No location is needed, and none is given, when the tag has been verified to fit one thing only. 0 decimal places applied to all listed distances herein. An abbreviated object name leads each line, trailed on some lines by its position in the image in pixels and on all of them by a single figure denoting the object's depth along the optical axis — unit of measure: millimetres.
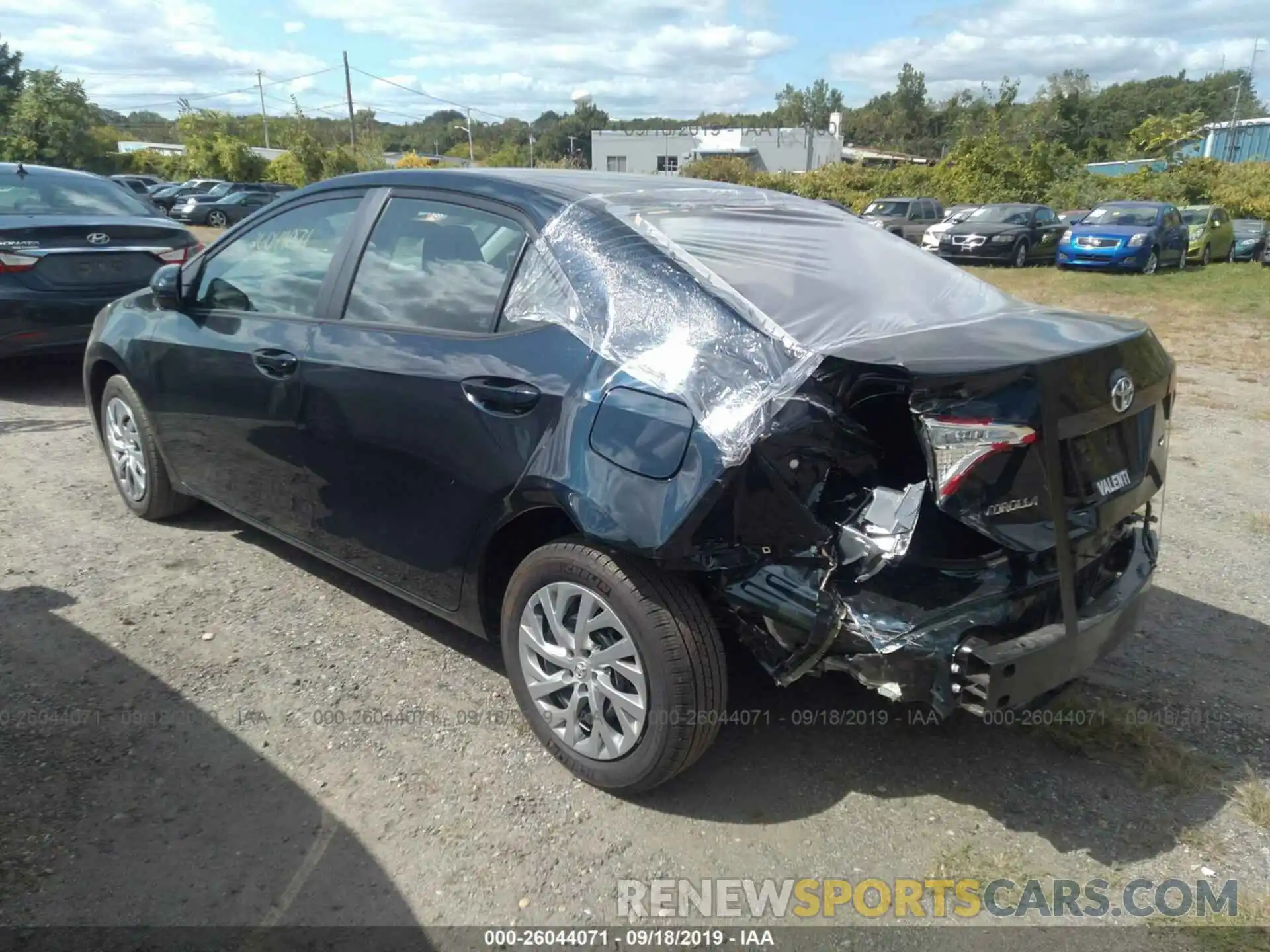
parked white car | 22328
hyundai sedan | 6500
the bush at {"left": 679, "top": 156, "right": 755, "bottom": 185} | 42844
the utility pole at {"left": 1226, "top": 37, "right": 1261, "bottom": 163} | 51094
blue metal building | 52406
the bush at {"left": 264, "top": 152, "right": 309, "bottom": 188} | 41625
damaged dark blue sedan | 2471
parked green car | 20891
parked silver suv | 24625
